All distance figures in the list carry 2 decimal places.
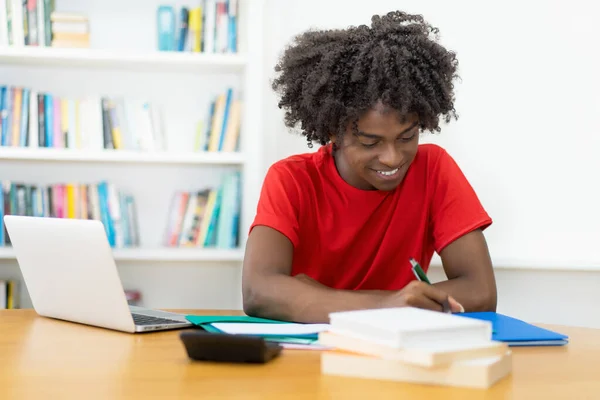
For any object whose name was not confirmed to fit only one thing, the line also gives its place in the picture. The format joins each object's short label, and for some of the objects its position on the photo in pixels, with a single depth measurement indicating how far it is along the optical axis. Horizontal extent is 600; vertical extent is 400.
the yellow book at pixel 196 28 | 2.81
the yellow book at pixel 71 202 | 2.83
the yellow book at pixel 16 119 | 2.76
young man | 1.67
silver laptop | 1.32
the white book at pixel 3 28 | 2.70
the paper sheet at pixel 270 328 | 1.22
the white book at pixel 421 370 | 0.93
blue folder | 1.25
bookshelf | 2.80
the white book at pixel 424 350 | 0.90
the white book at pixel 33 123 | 2.77
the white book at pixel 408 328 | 0.91
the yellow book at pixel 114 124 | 2.81
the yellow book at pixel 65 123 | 2.79
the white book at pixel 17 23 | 2.71
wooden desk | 0.91
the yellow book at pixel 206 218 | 2.85
